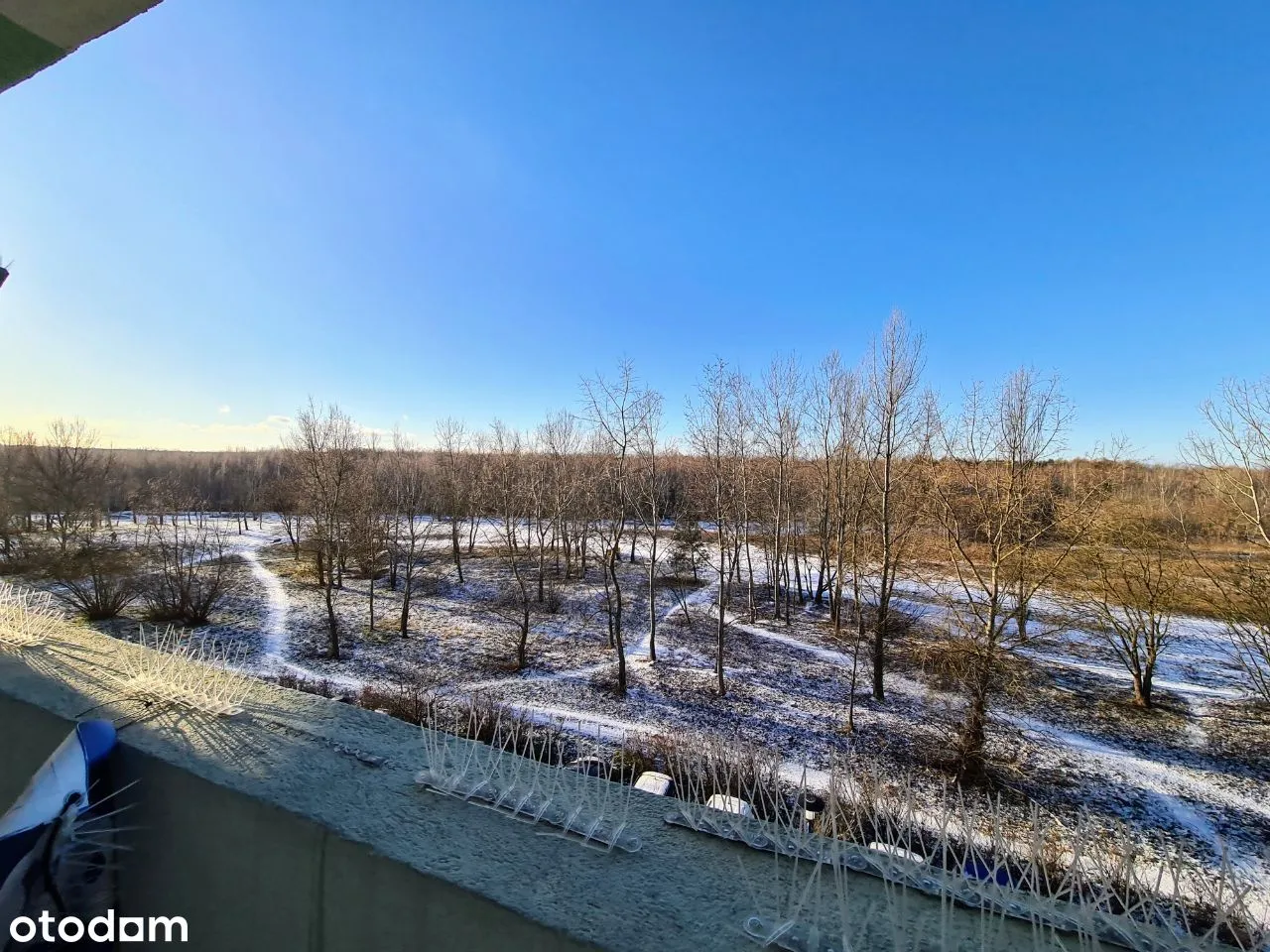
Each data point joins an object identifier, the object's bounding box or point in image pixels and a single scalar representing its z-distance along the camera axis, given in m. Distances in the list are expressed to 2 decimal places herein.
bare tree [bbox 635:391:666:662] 13.73
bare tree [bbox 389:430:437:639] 16.68
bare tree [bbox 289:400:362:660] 15.45
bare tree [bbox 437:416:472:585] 23.48
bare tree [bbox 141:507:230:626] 15.89
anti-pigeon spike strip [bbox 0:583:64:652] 2.92
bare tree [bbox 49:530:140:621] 14.71
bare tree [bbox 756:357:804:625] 19.02
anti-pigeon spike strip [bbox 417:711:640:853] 1.68
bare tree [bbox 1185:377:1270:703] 9.23
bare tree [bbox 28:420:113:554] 15.84
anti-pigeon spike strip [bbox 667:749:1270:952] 1.32
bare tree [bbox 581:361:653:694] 12.53
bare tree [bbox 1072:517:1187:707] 12.41
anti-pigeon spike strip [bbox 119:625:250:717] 2.24
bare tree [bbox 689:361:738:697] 12.44
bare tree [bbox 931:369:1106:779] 11.74
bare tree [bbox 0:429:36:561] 15.63
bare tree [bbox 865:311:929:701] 11.83
